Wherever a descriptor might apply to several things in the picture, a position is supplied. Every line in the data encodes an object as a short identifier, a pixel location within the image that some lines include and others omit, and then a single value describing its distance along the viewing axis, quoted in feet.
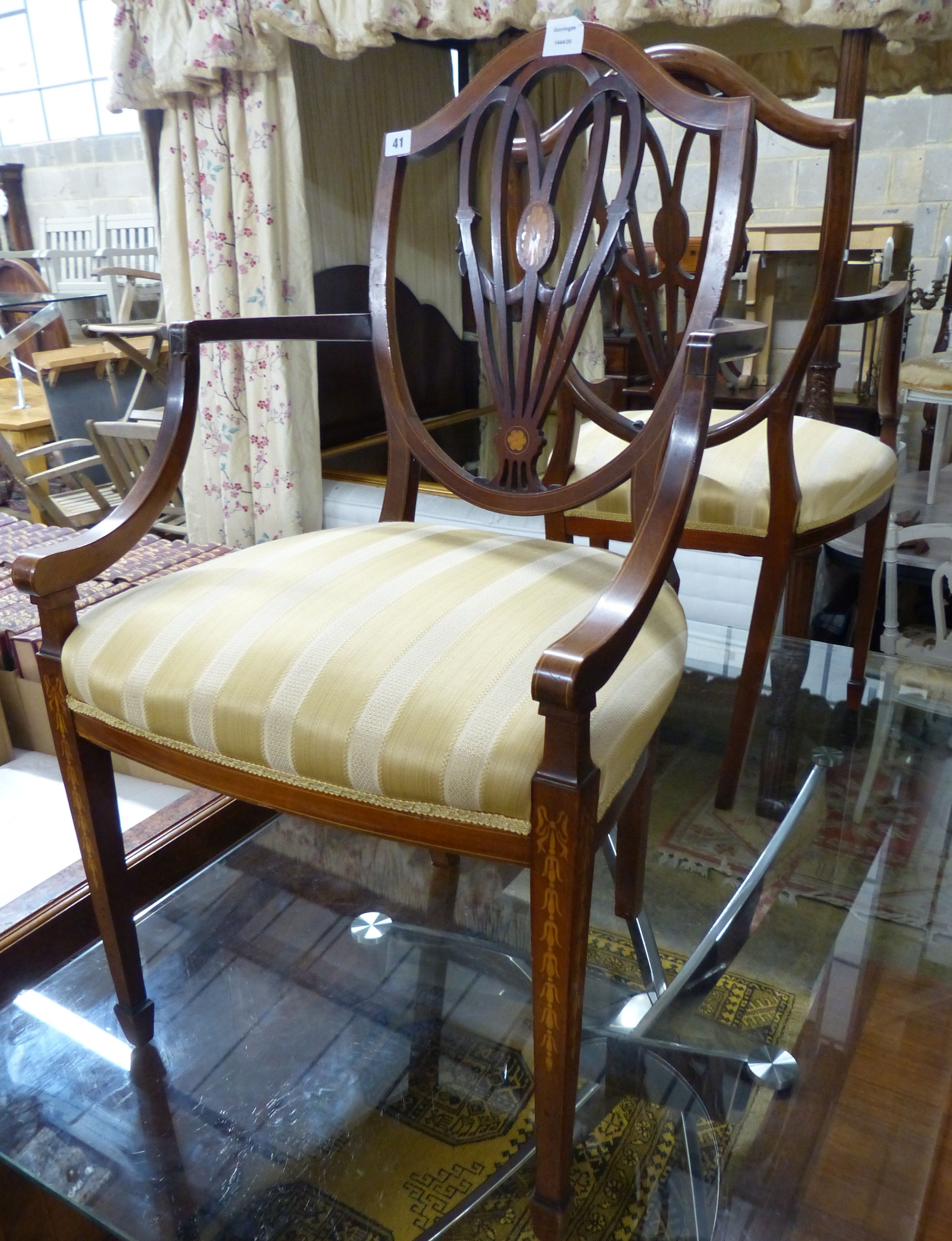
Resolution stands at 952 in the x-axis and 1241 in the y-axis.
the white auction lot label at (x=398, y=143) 3.05
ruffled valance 4.84
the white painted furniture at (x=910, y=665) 4.26
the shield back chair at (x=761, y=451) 3.32
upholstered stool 6.60
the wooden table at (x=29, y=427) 9.76
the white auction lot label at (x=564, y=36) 2.63
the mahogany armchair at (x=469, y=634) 1.87
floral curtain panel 6.57
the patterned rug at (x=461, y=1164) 2.28
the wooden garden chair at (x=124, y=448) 7.52
